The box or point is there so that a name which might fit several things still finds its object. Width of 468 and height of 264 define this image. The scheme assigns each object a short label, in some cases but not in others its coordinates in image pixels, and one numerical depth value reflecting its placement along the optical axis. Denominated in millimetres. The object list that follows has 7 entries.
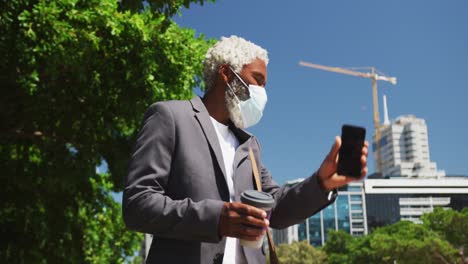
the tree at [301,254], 78500
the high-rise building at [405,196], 118938
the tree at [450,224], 51594
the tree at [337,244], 80362
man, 2283
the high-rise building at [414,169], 193250
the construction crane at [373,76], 155375
